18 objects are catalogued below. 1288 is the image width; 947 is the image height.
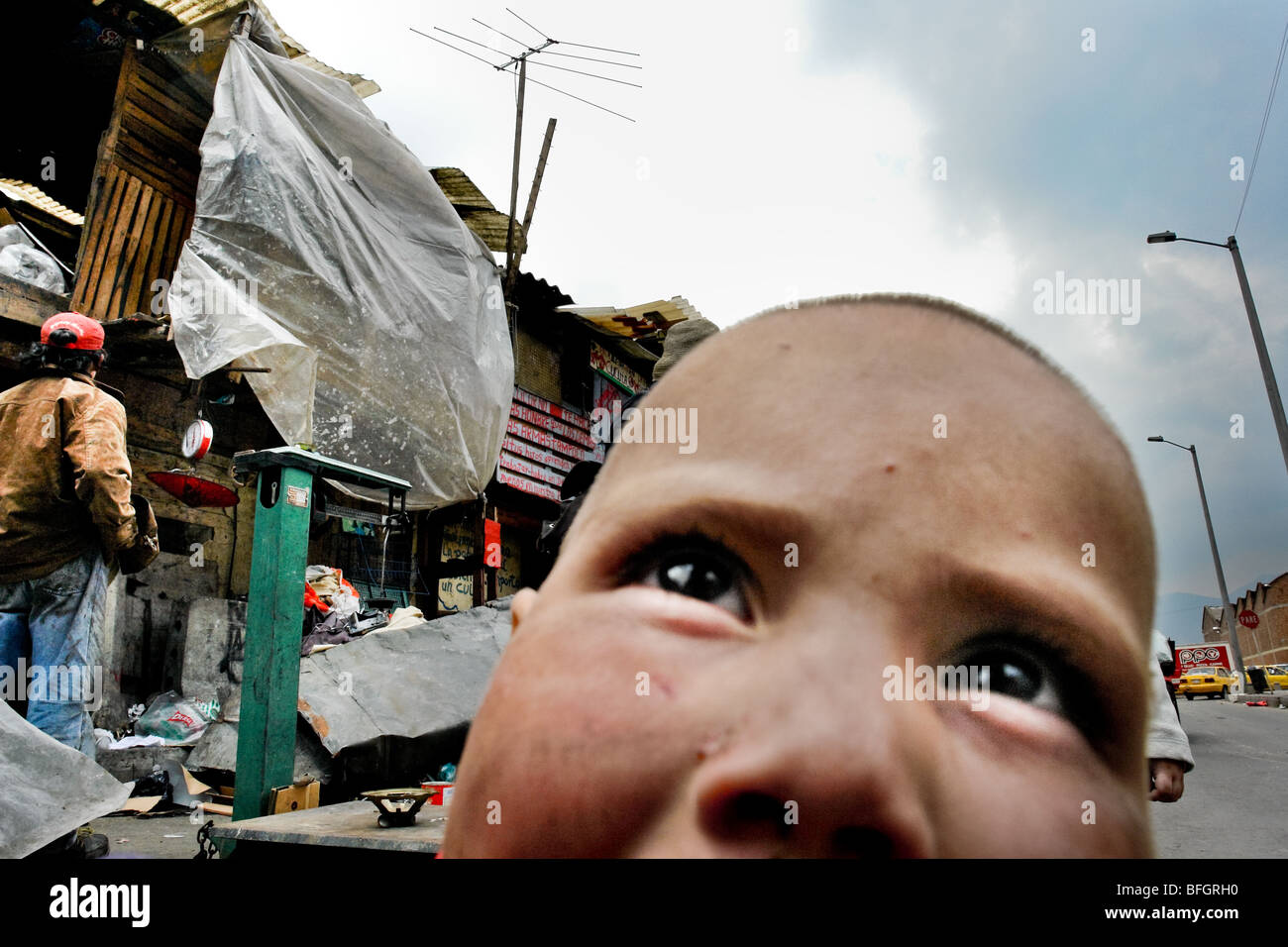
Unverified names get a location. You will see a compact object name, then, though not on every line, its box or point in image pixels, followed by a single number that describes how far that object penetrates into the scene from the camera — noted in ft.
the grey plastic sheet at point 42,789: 8.13
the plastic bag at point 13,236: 18.15
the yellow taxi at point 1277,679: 78.41
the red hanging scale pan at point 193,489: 18.85
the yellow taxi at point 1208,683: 79.46
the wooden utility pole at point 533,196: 26.89
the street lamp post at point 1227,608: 71.82
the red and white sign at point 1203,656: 81.56
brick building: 109.81
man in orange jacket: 10.93
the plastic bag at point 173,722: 17.53
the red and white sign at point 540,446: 32.71
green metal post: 9.62
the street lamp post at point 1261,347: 40.96
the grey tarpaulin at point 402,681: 13.19
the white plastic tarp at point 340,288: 16.93
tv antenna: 27.20
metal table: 7.02
